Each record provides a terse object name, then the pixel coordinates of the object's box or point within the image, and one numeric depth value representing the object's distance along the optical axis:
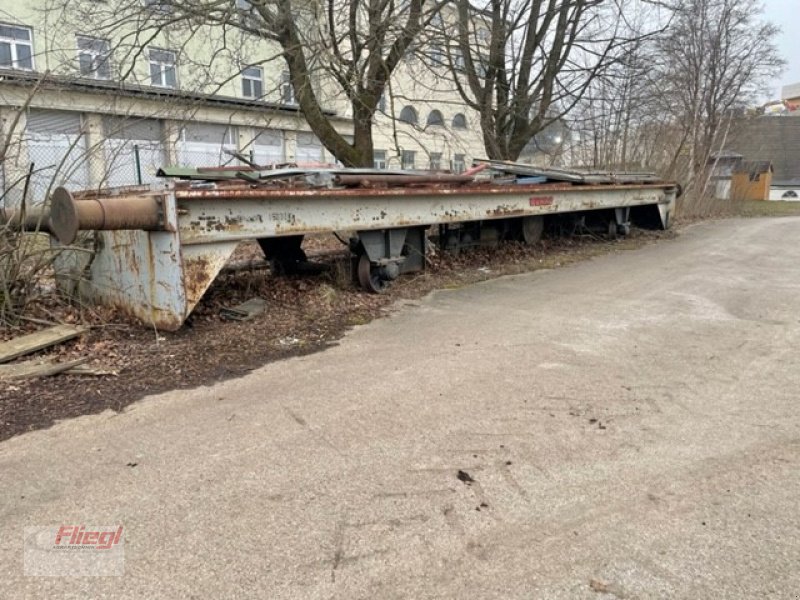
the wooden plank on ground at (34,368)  3.87
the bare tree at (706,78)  21.75
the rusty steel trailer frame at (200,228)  4.36
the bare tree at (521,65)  12.78
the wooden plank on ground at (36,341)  4.17
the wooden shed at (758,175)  41.59
